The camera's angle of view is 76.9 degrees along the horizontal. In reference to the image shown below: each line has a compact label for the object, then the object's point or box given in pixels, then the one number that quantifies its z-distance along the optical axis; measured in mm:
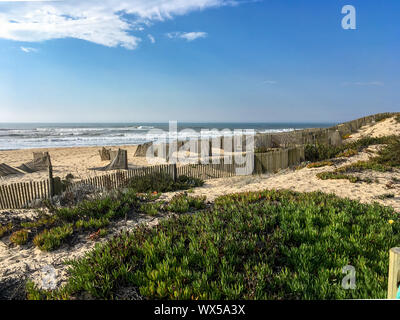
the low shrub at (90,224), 4816
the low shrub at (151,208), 5430
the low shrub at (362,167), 9305
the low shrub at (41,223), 5082
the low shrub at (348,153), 12227
